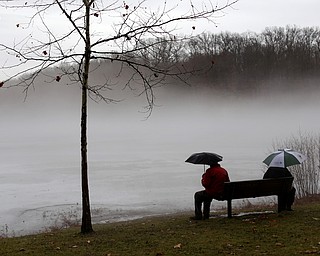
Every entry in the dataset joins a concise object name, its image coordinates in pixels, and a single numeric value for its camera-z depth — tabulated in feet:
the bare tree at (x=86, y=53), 27.27
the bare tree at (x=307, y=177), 66.85
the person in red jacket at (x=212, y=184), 29.58
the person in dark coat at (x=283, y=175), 31.40
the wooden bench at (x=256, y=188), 29.86
